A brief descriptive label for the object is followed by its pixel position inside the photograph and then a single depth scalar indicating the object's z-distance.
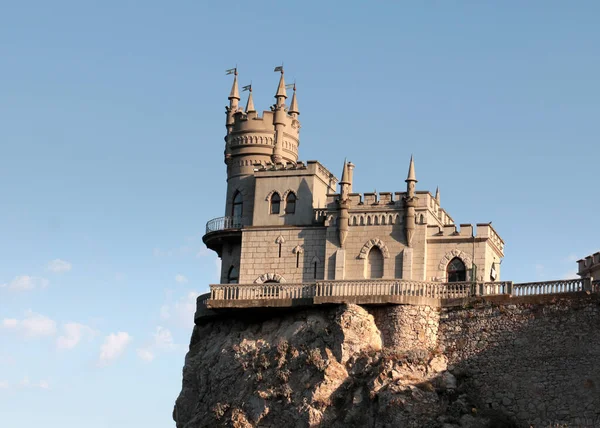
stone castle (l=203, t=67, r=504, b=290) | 70.44
